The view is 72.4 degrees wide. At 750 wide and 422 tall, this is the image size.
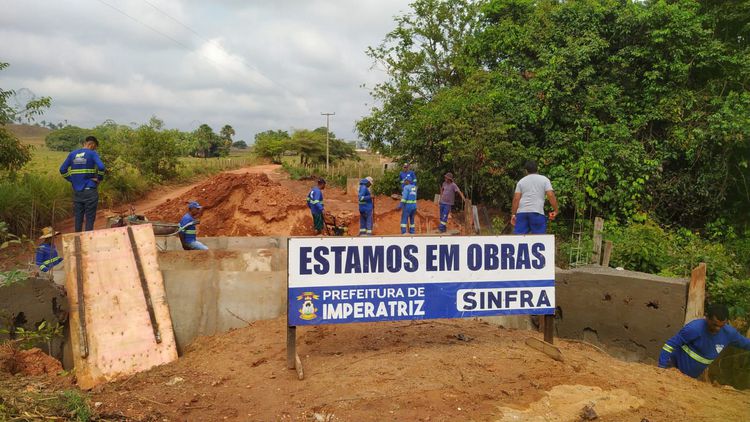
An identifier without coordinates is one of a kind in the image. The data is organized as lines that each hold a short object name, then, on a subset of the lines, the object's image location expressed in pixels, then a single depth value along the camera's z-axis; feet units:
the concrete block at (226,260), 22.56
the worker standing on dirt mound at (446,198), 40.98
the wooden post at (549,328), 18.21
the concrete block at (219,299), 21.97
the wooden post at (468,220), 39.51
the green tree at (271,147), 143.74
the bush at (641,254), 29.50
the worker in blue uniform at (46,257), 23.99
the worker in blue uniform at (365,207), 38.42
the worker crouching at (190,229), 26.78
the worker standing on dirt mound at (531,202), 24.32
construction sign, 16.53
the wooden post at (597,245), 28.02
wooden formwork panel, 19.08
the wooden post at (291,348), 16.46
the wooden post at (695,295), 22.04
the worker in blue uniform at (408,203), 38.99
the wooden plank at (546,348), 17.17
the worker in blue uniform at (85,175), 27.25
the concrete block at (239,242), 32.99
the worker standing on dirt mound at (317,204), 37.79
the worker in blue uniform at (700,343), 16.70
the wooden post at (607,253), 26.96
